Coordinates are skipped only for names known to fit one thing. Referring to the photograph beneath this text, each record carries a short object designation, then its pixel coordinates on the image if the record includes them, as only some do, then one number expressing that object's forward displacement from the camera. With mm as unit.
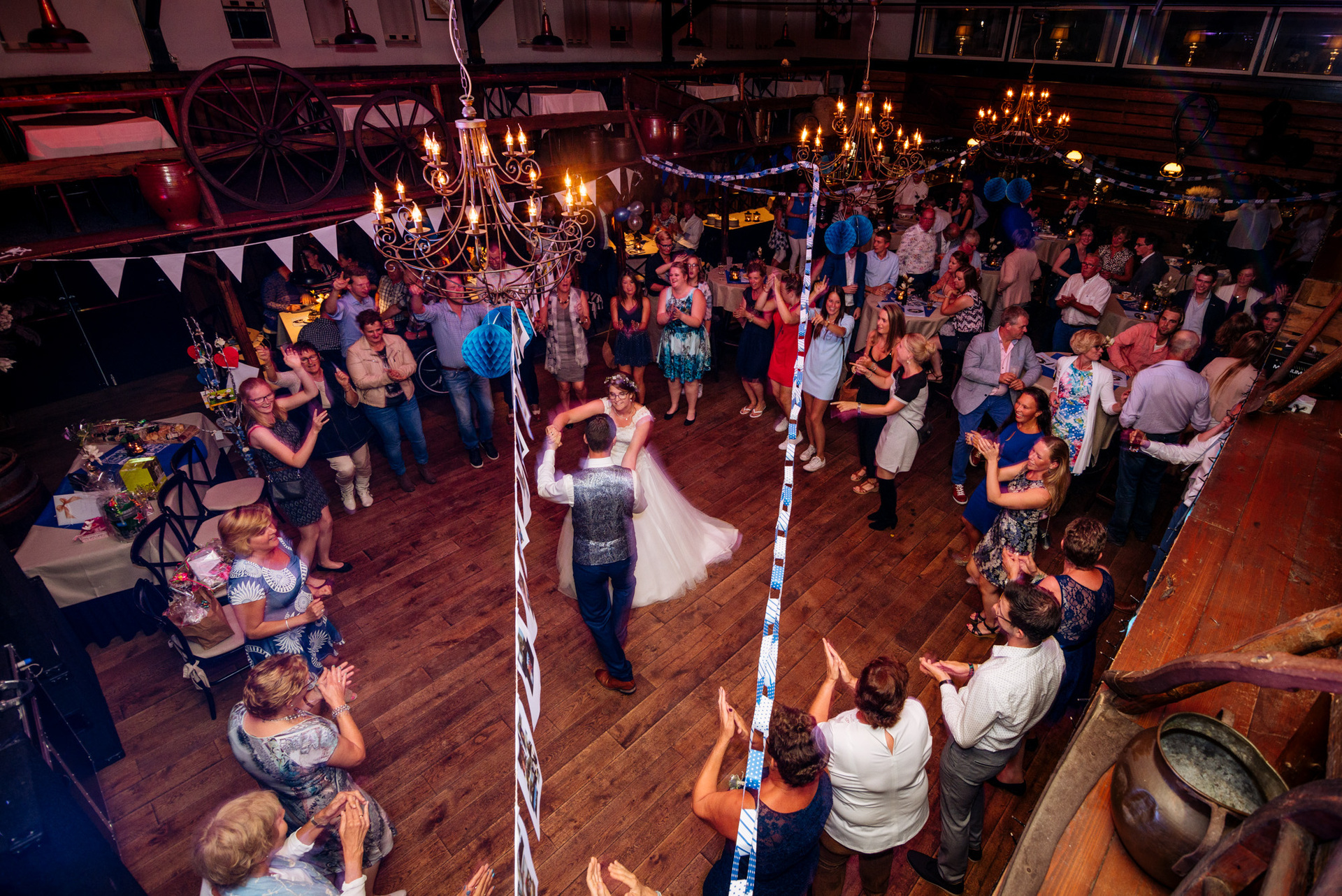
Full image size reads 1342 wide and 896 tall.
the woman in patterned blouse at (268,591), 2598
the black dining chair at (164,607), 3131
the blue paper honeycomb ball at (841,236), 5949
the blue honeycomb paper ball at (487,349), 4828
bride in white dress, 3771
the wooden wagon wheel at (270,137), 4078
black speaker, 2479
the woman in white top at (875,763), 1905
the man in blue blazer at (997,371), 4230
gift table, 3229
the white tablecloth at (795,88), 12797
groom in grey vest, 2879
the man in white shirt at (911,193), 8914
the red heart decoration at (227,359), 4480
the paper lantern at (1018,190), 8500
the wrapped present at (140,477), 3568
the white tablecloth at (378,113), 7215
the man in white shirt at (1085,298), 5422
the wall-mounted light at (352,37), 6785
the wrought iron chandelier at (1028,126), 5699
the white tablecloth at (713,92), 11352
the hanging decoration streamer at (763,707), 1417
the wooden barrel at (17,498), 3820
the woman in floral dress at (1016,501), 3090
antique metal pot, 1138
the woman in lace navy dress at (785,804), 1729
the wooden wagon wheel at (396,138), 4773
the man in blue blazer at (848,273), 6191
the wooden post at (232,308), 4449
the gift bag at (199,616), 3086
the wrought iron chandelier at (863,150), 4078
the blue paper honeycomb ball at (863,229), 6129
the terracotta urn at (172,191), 3986
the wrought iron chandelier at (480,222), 2271
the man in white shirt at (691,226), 7891
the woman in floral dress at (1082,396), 3826
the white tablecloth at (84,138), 5707
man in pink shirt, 4293
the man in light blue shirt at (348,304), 4793
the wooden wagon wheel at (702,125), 7090
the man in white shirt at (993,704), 2105
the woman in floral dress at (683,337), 5273
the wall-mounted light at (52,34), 5309
